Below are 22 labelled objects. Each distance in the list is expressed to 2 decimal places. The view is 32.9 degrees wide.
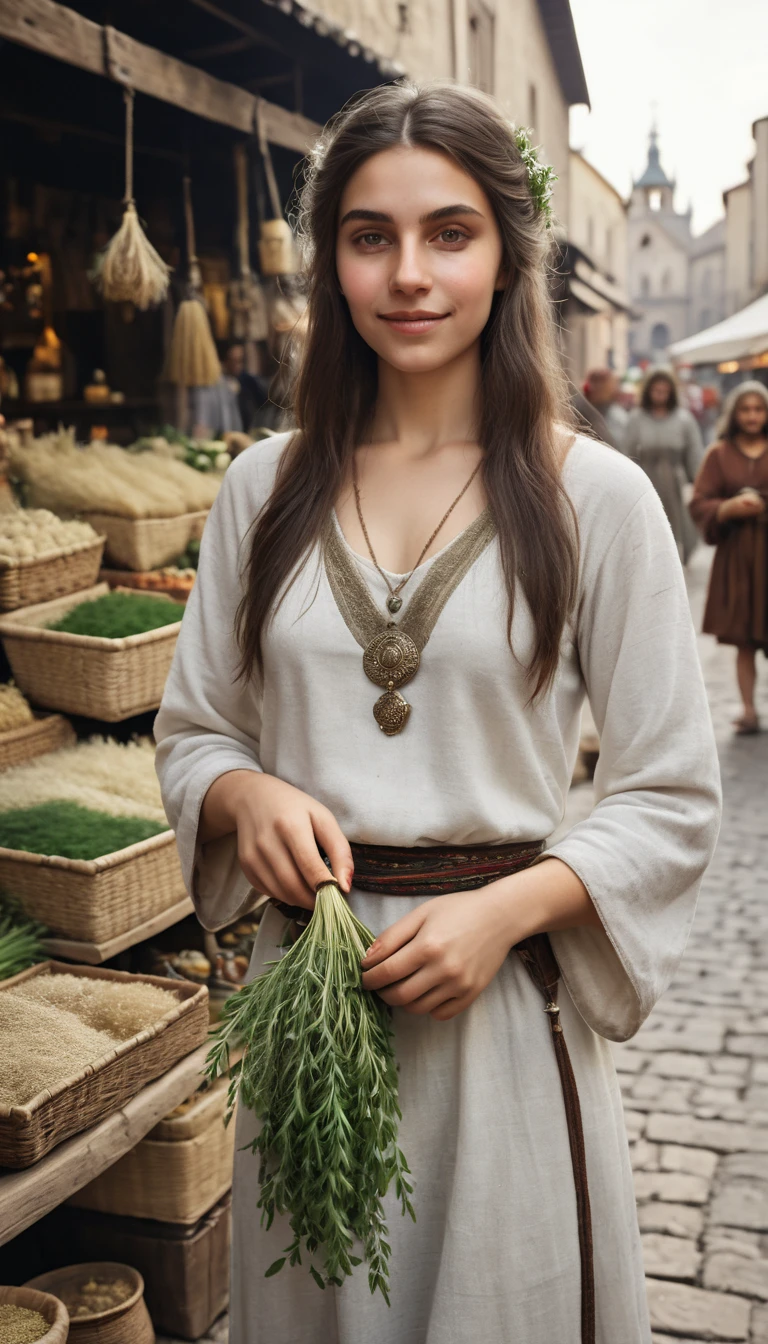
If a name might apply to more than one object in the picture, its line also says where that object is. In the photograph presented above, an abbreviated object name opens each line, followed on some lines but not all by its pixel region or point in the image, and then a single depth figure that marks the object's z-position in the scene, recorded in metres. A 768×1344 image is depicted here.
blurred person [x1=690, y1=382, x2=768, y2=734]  8.44
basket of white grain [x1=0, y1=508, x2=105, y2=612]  4.34
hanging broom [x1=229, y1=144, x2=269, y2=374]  6.98
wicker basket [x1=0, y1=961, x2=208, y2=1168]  2.54
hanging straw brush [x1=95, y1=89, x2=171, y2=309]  5.47
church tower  98.81
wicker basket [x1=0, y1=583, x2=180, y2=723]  4.06
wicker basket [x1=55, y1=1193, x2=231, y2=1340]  3.22
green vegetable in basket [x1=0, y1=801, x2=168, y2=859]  3.43
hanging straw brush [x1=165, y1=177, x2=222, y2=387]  6.73
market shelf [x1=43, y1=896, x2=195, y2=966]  3.38
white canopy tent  17.80
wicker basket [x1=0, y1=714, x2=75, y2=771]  4.07
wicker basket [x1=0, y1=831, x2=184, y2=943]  3.33
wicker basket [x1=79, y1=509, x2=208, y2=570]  4.98
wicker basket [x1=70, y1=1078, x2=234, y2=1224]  3.22
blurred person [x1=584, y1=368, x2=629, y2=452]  10.79
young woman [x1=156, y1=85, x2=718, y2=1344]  1.57
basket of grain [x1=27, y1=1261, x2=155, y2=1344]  2.98
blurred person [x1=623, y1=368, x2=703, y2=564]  11.52
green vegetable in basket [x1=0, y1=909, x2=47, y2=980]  3.24
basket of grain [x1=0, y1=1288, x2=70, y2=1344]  2.59
